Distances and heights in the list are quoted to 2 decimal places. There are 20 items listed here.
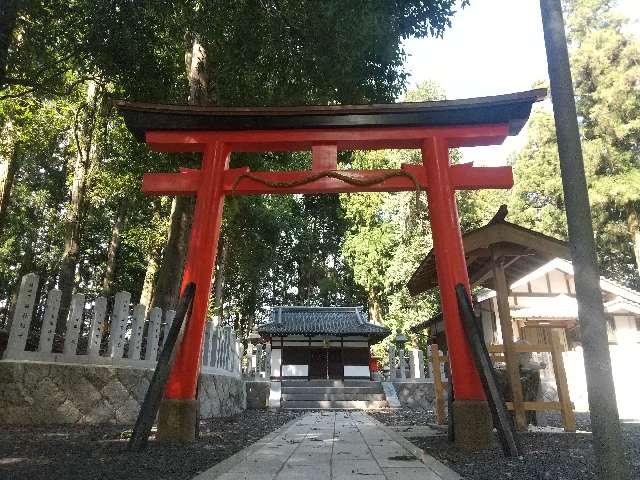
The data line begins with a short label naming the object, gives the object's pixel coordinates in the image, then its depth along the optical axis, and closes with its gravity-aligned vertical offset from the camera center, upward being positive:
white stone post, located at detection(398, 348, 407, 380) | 18.29 +0.29
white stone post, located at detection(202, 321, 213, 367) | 9.67 +0.39
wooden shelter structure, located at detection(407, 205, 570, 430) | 6.34 +1.86
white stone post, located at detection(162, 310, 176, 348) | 8.46 +0.86
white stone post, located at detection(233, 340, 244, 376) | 13.62 +0.23
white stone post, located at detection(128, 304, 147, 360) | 7.50 +0.53
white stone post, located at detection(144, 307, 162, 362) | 7.86 +0.52
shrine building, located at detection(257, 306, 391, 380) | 22.72 +1.17
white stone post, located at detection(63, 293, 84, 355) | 6.64 +0.52
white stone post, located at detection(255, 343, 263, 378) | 18.39 +0.23
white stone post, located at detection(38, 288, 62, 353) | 6.40 +0.53
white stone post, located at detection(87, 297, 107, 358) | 6.88 +0.52
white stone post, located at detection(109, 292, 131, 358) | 7.20 +0.63
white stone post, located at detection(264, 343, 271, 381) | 20.31 +0.12
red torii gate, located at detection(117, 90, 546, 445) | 5.60 +2.99
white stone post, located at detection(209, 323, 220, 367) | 10.22 +0.47
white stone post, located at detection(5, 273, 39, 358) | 6.05 +0.56
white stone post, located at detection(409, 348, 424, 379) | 18.17 +0.31
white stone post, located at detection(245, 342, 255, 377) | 18.06 +0.21
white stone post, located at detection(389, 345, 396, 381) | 18.53 +0.33
